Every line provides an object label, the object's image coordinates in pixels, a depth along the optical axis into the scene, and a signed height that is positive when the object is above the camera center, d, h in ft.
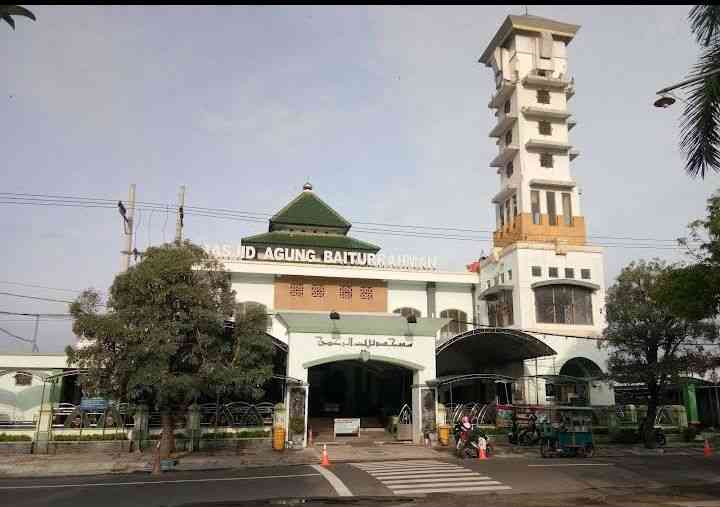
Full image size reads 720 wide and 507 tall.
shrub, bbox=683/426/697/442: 97.45 -7.46
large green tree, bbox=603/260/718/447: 85.81 +7.10
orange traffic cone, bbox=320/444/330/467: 67.82 -8.44
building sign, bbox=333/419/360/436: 92.73 -6.37
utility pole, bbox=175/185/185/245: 107.34 +29.60
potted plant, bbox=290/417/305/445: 81.87 -5.97
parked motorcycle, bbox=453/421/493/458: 72.69 -6.83
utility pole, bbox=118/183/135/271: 93.09 +26.15
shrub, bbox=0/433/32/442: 75.29 -6.85
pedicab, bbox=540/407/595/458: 73.61 -5.97
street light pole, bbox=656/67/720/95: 36.96 +19.38
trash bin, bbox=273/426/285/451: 78.89 -7.10
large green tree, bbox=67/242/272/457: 63.21 +5.12
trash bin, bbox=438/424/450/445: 85.71 -6.90
